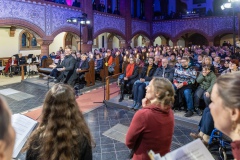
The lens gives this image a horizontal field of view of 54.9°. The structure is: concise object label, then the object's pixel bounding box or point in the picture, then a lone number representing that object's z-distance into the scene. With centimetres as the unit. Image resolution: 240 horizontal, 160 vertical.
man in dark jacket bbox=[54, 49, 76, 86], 649
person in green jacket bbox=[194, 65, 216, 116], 511
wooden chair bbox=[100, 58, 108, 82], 1023
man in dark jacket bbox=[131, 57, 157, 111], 593
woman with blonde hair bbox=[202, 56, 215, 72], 559
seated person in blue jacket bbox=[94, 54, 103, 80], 1038
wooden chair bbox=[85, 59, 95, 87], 913
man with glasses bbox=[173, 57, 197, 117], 536
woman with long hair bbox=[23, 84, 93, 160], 160
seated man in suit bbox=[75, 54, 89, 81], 897
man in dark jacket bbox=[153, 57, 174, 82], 590
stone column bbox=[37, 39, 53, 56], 1184
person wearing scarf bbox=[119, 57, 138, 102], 684
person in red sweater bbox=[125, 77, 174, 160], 205
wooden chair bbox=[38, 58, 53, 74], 1043
